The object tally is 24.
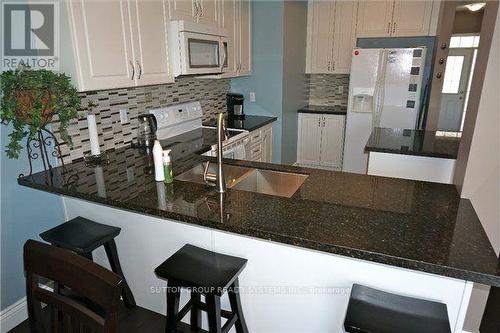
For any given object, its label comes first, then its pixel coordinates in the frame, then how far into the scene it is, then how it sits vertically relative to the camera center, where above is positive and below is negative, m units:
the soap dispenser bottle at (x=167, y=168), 1.69 -0.46
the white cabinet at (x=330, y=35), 4.14 +0.59
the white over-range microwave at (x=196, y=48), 2.36 +0.25
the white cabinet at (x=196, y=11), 2.38 +0.55
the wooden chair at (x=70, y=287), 0.84 -0.58
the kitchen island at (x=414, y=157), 2.12 -0.51
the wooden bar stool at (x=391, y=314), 1.07 -0.82
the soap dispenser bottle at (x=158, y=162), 1.69 -0.44
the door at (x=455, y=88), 3.49 -0.08
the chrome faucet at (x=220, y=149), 1.48 -0.32
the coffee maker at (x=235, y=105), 3.72 -0.29
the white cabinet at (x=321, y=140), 4.31 -0.80
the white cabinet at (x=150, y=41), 2.09 +0.26
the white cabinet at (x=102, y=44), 1.73 +0.20
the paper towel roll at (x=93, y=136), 2.06 -0.37
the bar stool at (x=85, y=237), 1.65 -0.83
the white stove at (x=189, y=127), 2.78 -0.45
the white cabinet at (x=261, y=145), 3.36 -0.71
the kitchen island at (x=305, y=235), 1.12 -0.56
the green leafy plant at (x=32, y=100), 1.56 -0.11
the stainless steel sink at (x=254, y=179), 1.98 -0.63
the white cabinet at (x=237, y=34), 3.08 +0.48
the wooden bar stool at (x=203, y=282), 1.33 -0.83
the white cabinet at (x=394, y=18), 3.79 +0.76
